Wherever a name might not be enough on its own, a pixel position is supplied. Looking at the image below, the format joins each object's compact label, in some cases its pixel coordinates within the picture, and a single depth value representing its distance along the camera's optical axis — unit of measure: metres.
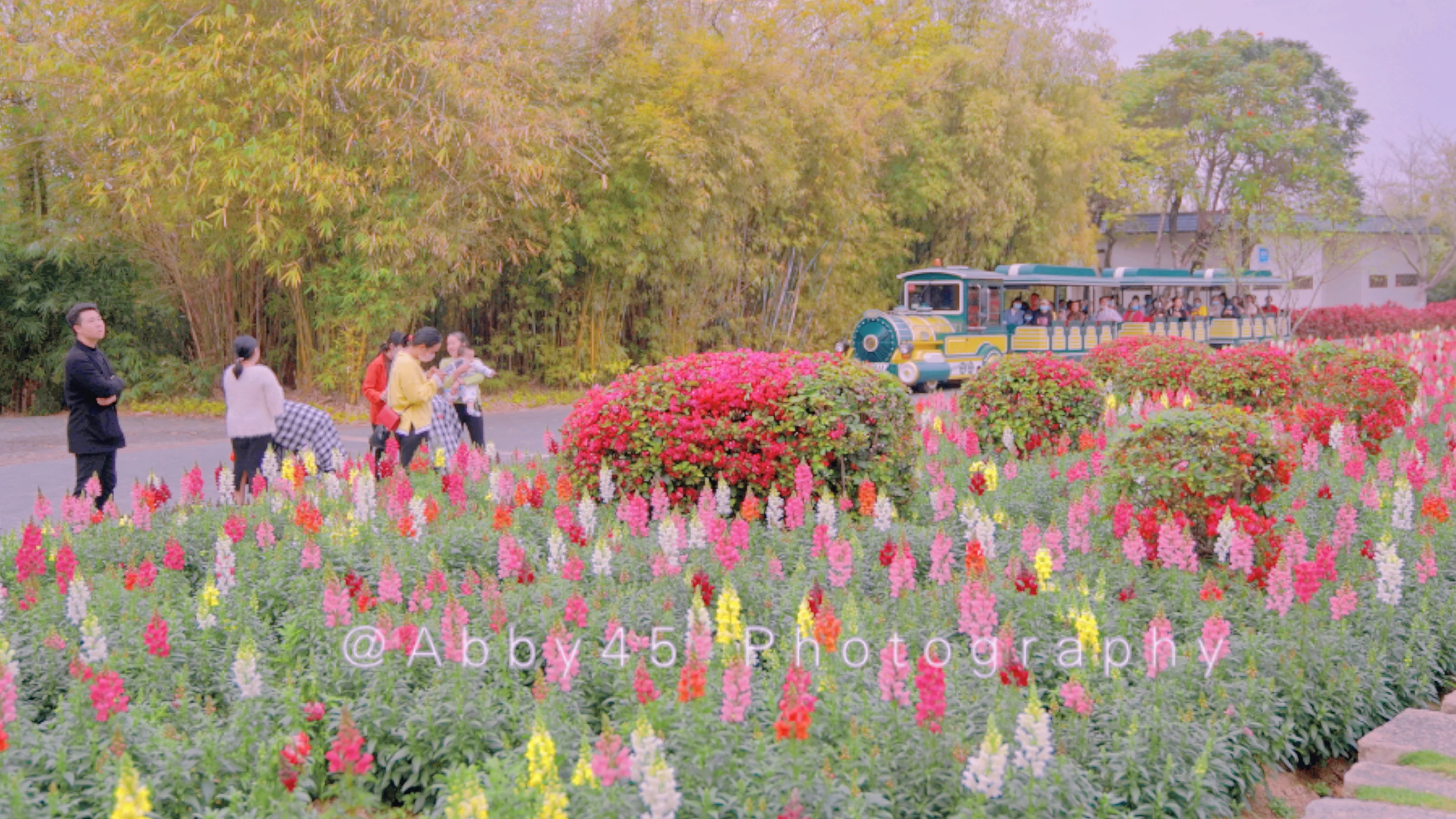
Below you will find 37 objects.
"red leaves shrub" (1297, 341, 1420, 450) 8.13
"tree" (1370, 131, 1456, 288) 38.38
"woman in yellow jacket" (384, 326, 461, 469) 7.32
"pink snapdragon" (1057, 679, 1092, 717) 3.03
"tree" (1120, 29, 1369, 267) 32.53
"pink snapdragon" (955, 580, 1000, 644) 3.47
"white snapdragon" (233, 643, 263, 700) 3.01
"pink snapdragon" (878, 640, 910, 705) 2.96
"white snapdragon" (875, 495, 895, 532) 5.06
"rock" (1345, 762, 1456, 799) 3.15
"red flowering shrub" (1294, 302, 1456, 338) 32.16
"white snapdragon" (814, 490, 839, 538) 4.96
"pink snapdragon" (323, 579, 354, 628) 3.61
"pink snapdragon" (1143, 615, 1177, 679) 3.37
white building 28.58
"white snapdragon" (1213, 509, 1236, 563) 4.58
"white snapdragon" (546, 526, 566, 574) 4.41
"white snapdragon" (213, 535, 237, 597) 4.22
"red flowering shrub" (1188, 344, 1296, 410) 9.30
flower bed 2.80
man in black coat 6.18
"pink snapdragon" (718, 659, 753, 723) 2.79
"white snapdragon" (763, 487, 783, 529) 5.29
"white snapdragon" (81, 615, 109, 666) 3.34
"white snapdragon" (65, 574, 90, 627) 3.80
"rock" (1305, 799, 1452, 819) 3.00
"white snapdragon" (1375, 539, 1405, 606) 4.03
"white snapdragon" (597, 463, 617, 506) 5.74
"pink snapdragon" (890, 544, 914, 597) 3.82
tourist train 17.55
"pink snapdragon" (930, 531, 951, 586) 4.21
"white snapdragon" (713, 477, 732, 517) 5.41
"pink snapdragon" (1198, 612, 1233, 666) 3.43
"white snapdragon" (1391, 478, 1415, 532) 5.19
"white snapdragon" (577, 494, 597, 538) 5.11
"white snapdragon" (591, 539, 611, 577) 4.30
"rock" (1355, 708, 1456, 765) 3.37
